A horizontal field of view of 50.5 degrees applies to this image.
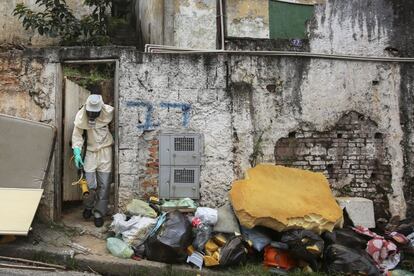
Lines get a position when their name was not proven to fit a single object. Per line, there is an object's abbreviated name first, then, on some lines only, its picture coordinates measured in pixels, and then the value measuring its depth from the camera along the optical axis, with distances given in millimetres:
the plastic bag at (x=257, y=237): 5090
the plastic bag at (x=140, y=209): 5434
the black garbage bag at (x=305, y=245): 4867
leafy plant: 7488
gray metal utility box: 5910
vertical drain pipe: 7391
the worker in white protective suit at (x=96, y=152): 5684
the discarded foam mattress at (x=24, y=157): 5346
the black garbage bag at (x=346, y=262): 4852
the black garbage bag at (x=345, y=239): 5133
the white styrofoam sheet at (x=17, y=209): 4848
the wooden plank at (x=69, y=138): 6012
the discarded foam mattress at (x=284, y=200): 5090
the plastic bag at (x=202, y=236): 5055
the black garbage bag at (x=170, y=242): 4883
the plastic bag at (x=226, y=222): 5133
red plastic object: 4996
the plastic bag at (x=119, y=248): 5016
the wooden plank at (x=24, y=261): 4802
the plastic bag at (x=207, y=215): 5172
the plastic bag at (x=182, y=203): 5676
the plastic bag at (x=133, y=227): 5184
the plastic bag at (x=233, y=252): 4848
